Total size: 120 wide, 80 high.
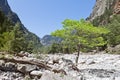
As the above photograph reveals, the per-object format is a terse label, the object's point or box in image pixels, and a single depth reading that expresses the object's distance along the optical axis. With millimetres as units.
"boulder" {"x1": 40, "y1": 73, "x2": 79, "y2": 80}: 4651
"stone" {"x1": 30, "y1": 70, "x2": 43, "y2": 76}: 4860
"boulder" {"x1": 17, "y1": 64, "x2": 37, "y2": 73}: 4935
